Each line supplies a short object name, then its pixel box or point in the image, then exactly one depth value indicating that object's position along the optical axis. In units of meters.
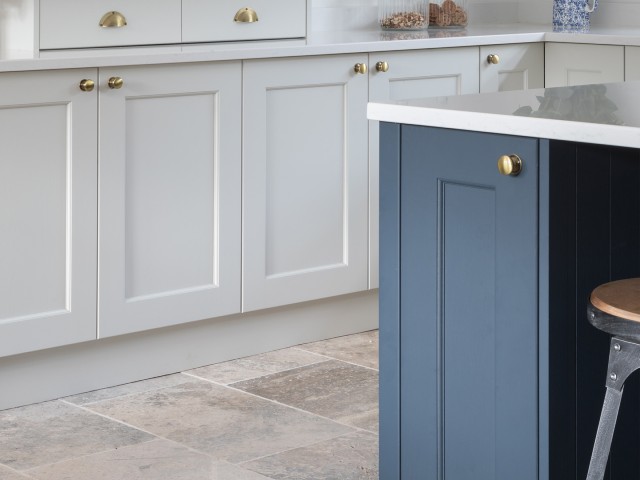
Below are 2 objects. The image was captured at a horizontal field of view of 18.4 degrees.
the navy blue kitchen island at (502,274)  3.91
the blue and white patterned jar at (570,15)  6.09
